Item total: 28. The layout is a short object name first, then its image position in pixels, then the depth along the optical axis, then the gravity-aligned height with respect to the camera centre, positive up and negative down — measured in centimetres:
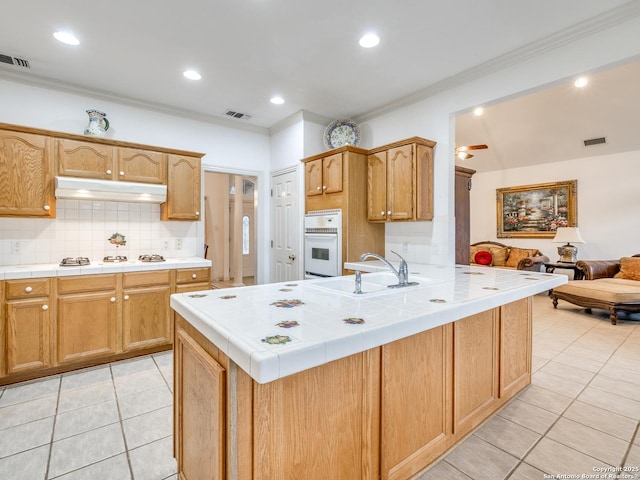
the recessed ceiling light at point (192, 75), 309 +163
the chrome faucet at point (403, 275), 207 -24
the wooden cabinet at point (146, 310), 308 -71
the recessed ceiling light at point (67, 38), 249 +162
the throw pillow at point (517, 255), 626 -34
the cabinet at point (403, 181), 323 +61
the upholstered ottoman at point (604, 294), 416 -79
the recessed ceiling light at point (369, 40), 251 +160
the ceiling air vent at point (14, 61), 280 +162
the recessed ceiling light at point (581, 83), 381 +196
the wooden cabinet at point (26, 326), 256 -72
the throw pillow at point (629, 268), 479 -48
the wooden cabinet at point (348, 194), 353 +51
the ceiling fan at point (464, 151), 496 +139
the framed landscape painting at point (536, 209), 608 +59
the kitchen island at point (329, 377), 100 -56
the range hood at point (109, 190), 297 +49
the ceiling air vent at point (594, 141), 535 +165
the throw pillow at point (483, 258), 652 -42
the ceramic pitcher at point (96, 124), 327 +120
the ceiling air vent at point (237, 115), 408 +163
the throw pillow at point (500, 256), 660 -38
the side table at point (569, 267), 546 -52
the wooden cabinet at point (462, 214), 378 +30
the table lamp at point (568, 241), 557 -6
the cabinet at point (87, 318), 278 -72
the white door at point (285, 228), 416 +14
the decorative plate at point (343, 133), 408 +137
